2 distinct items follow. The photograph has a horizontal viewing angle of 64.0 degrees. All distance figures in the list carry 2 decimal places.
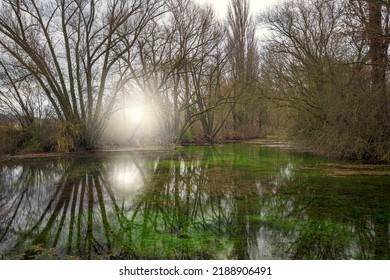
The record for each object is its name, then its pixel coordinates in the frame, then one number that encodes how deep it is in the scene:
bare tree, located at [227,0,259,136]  27.97
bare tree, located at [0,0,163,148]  15.66
